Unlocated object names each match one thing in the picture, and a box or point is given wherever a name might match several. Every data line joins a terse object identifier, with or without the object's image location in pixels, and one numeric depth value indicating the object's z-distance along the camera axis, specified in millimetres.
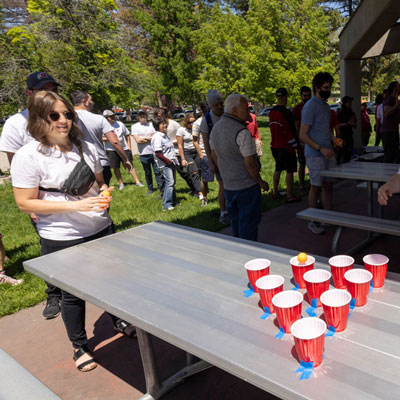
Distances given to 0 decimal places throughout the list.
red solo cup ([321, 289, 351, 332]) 1396
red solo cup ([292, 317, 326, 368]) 1231
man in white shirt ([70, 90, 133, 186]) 4094
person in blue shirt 4660
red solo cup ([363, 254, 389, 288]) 1681
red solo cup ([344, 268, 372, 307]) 1559
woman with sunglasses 2414
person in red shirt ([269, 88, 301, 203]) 6160
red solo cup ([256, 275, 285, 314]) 1600
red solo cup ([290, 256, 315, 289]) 1758
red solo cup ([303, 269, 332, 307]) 1617
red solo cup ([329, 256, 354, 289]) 1715
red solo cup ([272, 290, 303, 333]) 1436
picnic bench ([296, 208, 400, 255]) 3638
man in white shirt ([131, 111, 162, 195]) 8273
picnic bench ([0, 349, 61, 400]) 1618
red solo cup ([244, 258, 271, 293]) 1798
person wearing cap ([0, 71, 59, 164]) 3482
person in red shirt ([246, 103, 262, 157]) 5936
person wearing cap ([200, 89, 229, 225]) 5012
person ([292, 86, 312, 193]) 6793
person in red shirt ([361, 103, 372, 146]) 10719
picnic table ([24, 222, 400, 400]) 1224
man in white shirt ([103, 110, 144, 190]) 8437
